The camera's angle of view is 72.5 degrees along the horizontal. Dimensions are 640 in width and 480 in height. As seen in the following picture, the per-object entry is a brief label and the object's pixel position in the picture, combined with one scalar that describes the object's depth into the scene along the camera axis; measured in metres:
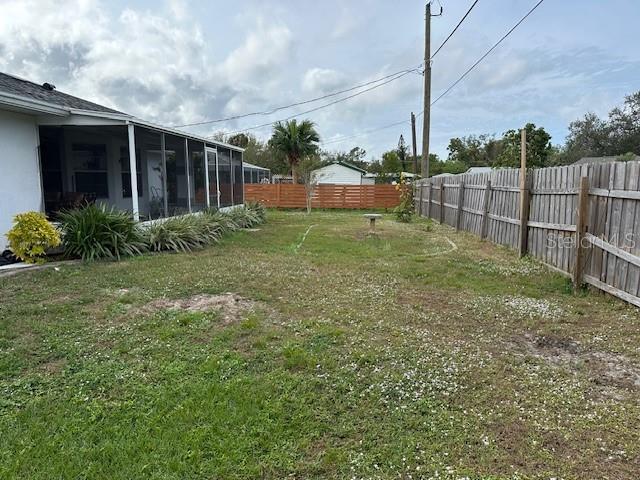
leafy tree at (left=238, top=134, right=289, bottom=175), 39.16
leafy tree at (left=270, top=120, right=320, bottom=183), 25.39
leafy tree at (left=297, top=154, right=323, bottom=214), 21.41
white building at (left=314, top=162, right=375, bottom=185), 35.38
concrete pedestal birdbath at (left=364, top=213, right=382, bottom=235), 12.16
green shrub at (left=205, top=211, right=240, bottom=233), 11.01
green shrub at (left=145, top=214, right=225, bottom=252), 8.45
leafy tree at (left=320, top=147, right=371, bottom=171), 50.16
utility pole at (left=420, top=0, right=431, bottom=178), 16.98
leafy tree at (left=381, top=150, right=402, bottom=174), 38.62
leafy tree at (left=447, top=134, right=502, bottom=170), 49.85
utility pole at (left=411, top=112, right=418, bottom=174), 25.20
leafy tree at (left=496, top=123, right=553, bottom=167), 24.28
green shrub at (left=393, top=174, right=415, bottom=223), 15.95
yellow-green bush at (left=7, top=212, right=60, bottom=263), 6.65
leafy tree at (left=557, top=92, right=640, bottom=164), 35.84
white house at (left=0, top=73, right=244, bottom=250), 7.51
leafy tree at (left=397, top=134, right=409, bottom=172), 43.64
